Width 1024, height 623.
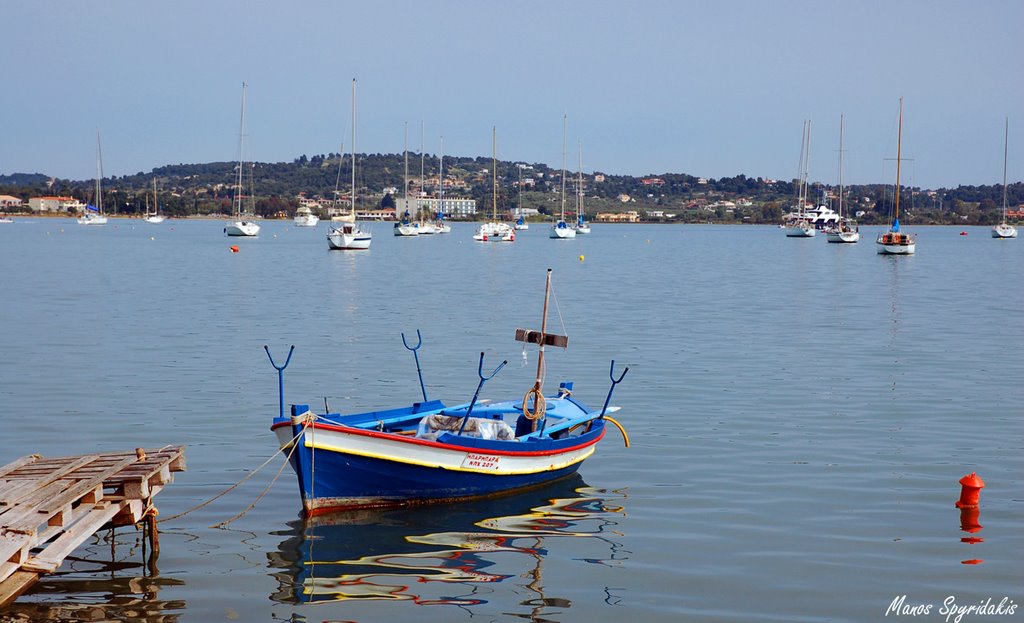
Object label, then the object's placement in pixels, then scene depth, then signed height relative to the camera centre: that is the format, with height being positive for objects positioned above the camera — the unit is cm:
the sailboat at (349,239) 10081 -161
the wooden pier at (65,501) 1139 -310
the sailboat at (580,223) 15871 +40
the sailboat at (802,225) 15700 +75
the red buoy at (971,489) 1634 -367
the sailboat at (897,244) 10007 -103
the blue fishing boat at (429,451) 1516 -329
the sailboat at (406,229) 14750 -85
